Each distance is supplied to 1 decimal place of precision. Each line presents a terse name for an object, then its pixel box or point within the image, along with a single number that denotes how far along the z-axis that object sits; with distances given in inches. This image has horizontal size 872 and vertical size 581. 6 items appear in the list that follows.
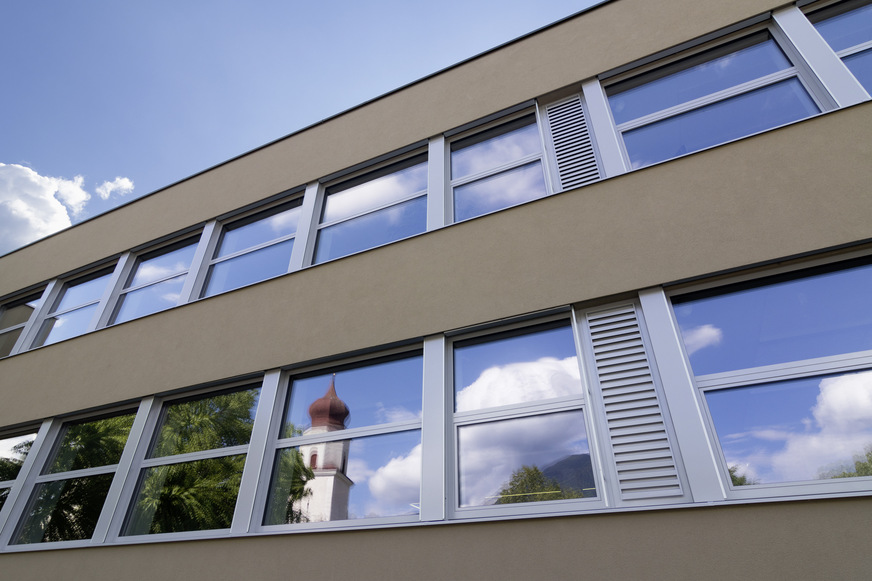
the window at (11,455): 251.6
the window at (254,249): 258.2
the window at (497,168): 211.5
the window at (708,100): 179.2
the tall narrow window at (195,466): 193.0
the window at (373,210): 231.8
